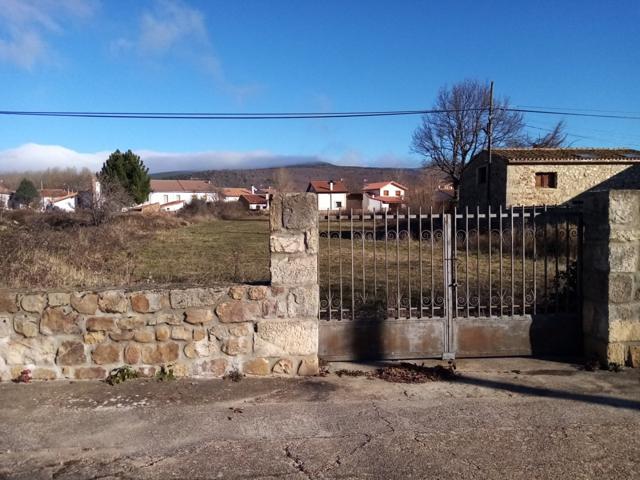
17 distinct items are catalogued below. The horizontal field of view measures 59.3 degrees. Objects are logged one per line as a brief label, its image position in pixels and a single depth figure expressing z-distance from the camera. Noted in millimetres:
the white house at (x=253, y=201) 82625
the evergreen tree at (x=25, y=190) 76875
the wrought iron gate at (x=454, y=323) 6223
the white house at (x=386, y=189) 107962
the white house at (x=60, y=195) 80900
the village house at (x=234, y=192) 114731
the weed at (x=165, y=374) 5574
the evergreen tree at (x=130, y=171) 62775
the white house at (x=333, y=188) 83438
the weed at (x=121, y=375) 5496
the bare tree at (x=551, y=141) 49594
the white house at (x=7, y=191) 74856
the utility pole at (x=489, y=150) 32225
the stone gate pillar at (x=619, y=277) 5961
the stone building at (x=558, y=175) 31406
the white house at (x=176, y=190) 118562
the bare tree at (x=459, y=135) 46469
